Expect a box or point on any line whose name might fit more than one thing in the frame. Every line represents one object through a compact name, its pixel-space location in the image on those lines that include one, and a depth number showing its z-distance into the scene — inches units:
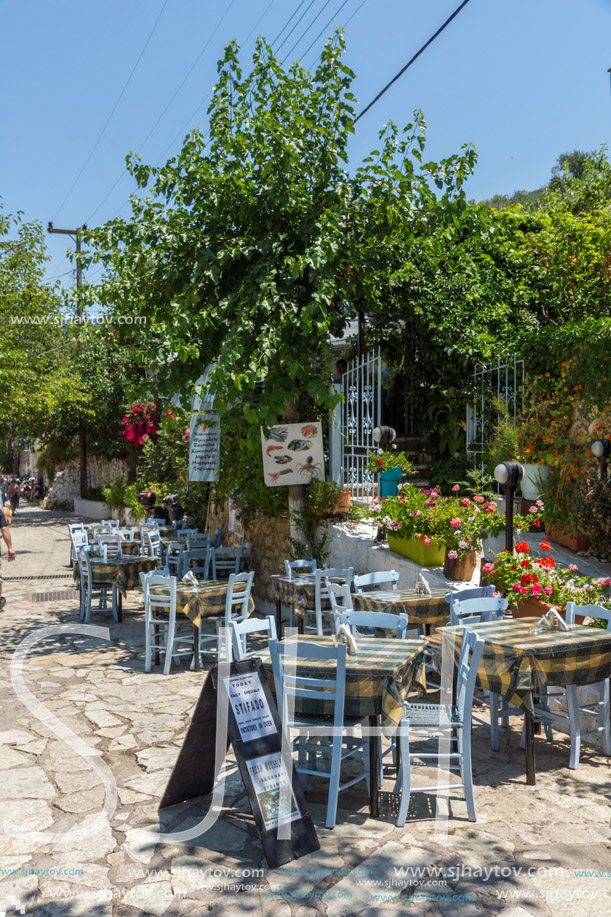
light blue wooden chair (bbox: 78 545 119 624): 374.3
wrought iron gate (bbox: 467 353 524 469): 383.6
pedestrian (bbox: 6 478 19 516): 1097.6
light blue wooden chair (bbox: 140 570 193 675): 287.1
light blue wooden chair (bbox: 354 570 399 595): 255.0
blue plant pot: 347.3
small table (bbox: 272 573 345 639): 304.3
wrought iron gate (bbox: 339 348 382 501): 394.6
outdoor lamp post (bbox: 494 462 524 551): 261.1
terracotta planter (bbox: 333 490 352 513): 375.2
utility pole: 1035.3
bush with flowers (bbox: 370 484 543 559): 287.0
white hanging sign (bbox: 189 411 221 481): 424.8
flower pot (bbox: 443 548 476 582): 284.0
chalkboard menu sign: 142.1
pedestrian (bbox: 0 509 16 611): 365.4
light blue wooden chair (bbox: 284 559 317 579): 323.6
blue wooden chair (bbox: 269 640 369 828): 156.5
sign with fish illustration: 369.4
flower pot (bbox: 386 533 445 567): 300.8
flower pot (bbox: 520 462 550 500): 327.6
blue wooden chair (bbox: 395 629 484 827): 158.7
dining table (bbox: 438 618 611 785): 175.8
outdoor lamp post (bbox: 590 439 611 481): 276.2
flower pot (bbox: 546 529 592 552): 308.5
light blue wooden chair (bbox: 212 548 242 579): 391.9
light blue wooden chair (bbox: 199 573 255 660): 287.9
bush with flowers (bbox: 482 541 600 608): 231.3
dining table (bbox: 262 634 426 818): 159.9
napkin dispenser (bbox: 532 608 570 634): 195.5
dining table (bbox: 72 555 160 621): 365.1
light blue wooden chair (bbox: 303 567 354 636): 296.4
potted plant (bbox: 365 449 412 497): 347.6
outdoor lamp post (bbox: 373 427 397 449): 359.6
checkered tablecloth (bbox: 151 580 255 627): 287.6
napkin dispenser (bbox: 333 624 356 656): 176.6
